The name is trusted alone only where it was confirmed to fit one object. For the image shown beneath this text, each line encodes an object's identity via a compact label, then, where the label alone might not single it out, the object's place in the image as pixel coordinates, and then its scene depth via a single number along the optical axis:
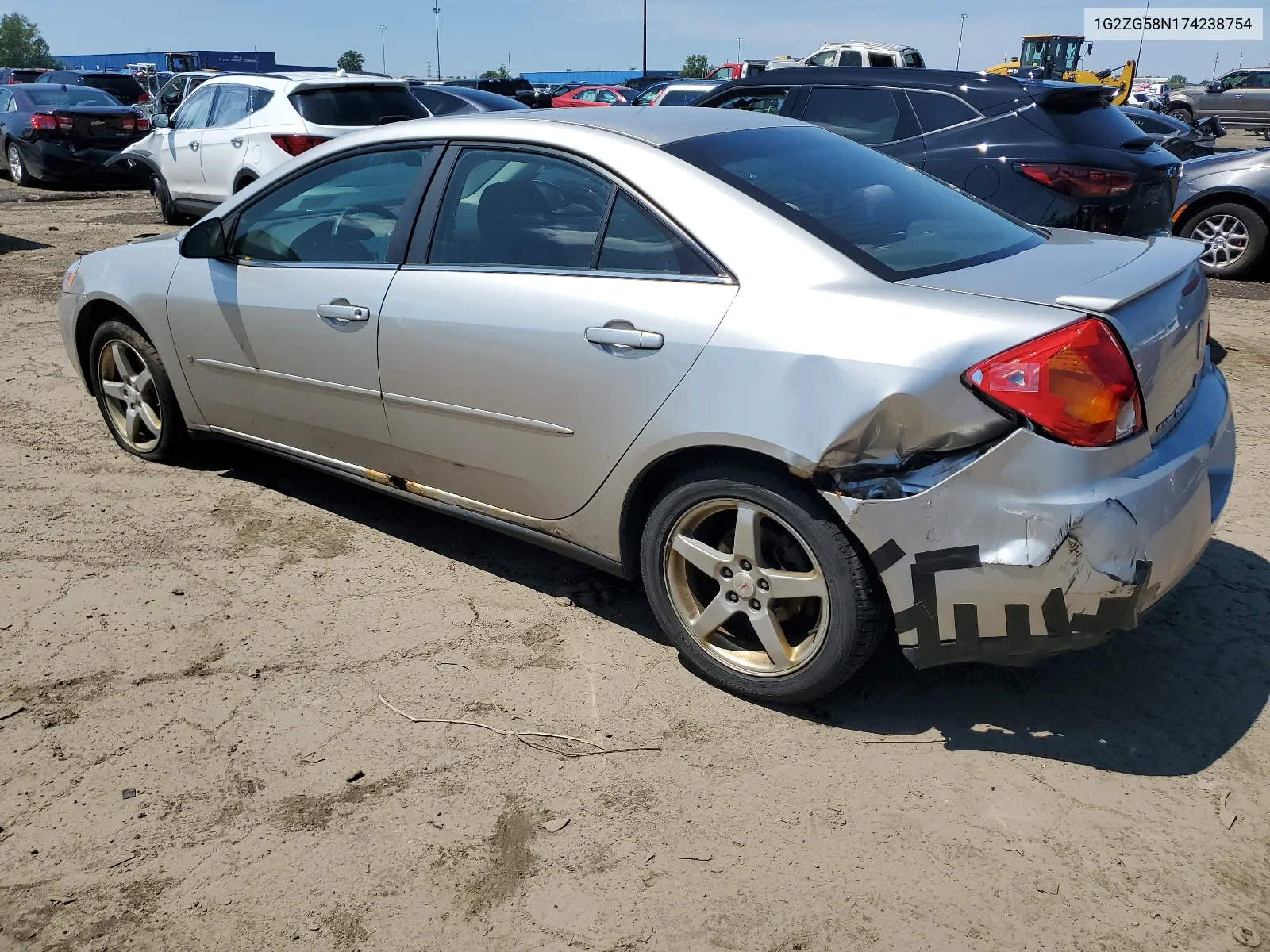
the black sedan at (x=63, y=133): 14.87
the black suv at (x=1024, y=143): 6.46
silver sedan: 2.47
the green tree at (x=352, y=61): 94.56
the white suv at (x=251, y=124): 10.37
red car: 29.43
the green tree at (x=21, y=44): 93.44
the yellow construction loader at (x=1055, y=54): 37.44
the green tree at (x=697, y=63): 92.53
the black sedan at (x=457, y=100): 13.55
